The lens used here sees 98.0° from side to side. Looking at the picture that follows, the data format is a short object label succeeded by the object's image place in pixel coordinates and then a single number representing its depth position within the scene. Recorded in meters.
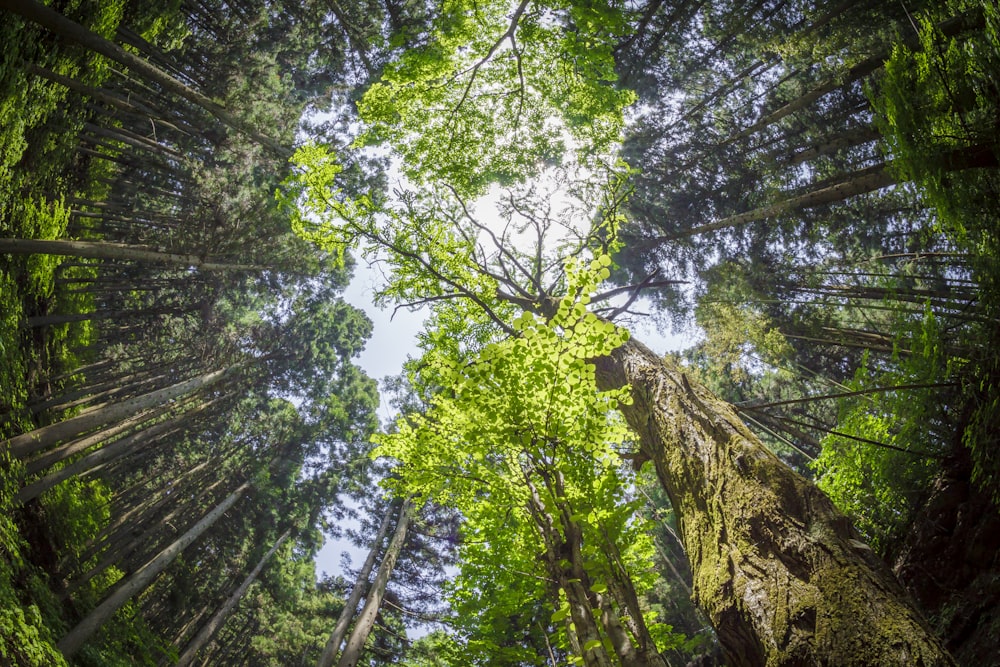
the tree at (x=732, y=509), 1.95
